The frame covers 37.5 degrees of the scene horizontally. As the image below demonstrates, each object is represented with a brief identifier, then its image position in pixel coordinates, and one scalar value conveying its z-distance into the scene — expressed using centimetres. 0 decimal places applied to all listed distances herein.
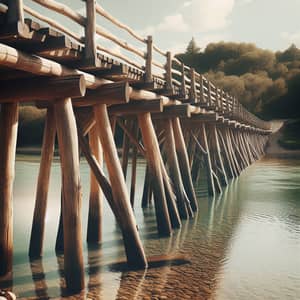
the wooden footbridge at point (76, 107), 456
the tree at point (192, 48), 12319
